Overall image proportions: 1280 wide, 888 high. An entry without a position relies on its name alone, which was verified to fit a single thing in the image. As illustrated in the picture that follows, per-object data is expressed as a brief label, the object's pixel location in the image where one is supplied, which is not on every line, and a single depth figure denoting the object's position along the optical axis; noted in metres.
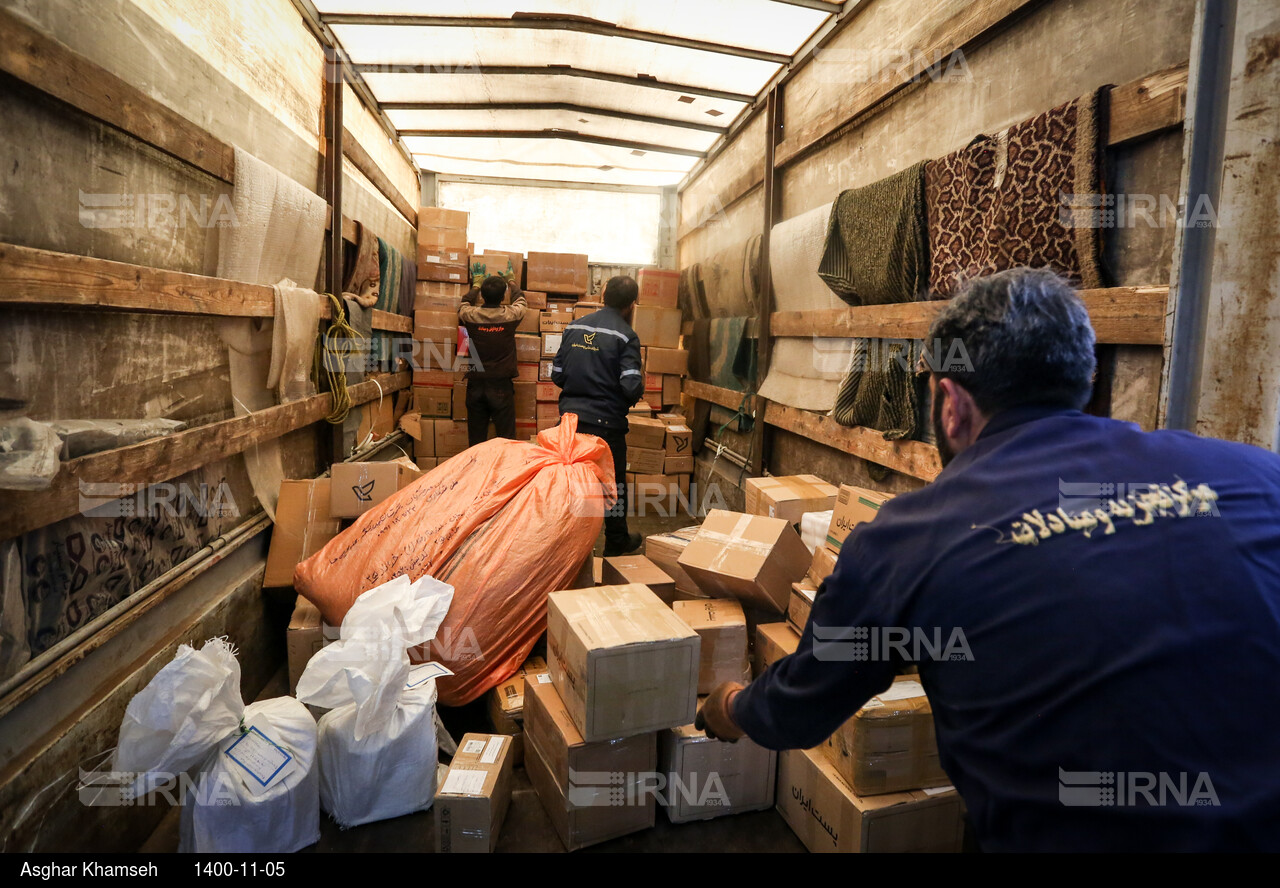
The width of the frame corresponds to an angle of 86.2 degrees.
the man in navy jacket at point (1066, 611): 0.77
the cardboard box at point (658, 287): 6.30
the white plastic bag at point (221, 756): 1.62
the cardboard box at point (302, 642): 2.57
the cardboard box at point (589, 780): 1.89
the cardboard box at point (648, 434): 5.48
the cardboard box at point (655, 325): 6.11
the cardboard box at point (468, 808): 1.81
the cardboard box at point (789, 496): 2.99
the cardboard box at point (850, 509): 2.29
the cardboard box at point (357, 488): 3.10
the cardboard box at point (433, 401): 6.04
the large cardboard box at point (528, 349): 6.32
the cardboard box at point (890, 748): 1.79
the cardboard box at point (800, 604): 2.26
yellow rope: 3.64
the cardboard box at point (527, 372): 6.40
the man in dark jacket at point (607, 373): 3.98
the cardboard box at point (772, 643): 2.25
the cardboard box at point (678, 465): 5.50
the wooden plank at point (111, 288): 1.50
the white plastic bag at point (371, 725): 1.90
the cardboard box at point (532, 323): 6.34
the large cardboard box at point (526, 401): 6.39
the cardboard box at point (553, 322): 6.36
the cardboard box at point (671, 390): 6.12
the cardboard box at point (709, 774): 2.04
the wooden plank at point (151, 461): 1.55
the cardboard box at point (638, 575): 2.57
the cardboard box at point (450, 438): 6.02
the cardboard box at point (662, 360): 6.05
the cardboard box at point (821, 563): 2.32
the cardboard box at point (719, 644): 2.28
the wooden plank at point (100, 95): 1.53
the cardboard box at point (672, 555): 2.73
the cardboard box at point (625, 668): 1.82
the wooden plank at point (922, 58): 2.30
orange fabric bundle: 2.39
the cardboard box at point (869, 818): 1.75
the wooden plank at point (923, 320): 1.71
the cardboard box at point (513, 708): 2.29
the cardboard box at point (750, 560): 2.39
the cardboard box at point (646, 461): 5.50
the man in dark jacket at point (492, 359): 5.57
